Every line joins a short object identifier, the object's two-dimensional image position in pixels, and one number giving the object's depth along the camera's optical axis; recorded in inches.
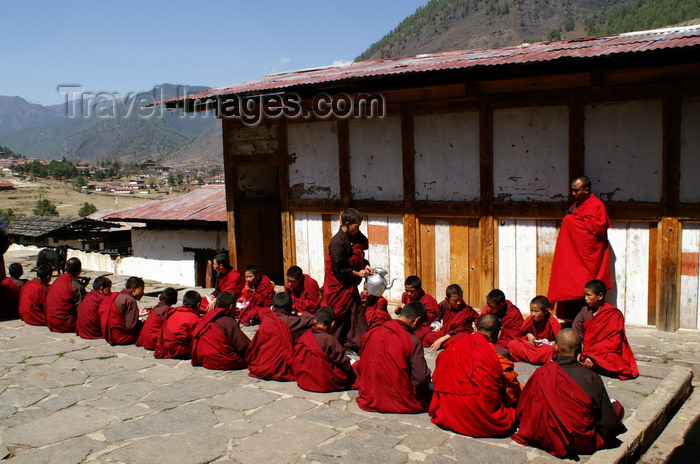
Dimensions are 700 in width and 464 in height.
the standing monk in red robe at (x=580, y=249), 270.8
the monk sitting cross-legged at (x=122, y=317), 300.0
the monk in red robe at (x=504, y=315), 266.4
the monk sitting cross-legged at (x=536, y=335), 249.4
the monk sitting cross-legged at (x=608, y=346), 224.5
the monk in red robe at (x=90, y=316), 314.8
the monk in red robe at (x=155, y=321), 289.6
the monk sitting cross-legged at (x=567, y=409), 162.4
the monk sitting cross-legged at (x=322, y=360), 220.4
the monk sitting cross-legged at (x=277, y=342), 239.3
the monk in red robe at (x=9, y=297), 382.6
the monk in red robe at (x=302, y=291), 328.8
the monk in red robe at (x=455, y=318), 275.6
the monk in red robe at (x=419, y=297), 297.4
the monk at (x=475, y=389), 174.2
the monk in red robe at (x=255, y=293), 345.7
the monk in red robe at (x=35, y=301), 359.6
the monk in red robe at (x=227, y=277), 360.5
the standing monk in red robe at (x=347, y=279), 273.4
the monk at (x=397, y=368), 193.8
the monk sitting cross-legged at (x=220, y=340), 252.8
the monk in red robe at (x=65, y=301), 334.3
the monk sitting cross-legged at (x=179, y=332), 272.5
